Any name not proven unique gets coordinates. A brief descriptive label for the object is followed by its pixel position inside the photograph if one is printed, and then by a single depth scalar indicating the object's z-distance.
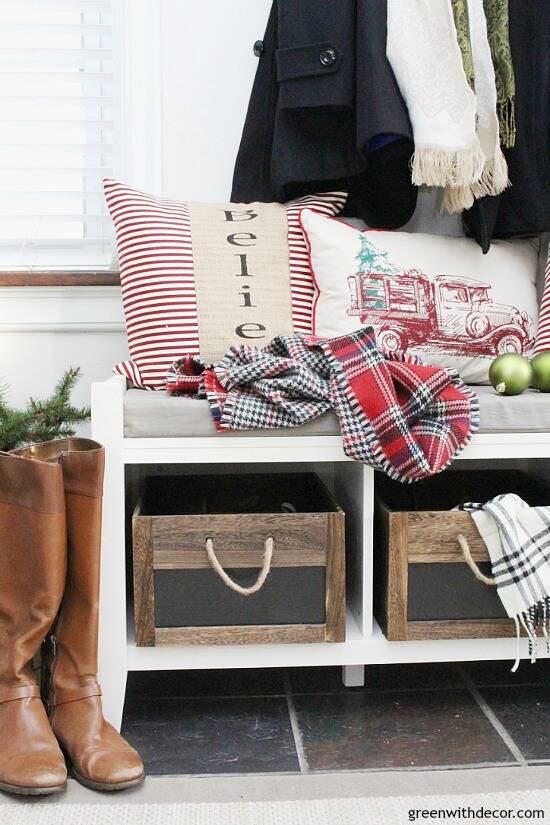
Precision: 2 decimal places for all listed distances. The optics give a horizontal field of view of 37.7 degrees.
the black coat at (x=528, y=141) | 1.63
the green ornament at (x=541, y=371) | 1.38
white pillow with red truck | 1.51
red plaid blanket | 1.20
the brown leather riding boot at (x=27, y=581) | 1.08
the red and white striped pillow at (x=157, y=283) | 1.49
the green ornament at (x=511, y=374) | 1.33
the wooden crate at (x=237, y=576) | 1.22
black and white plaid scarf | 1.22
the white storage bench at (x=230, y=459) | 1.22
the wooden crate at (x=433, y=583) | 1.25
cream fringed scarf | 1.51
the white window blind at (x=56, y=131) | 1.88
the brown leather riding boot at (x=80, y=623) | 1.11
